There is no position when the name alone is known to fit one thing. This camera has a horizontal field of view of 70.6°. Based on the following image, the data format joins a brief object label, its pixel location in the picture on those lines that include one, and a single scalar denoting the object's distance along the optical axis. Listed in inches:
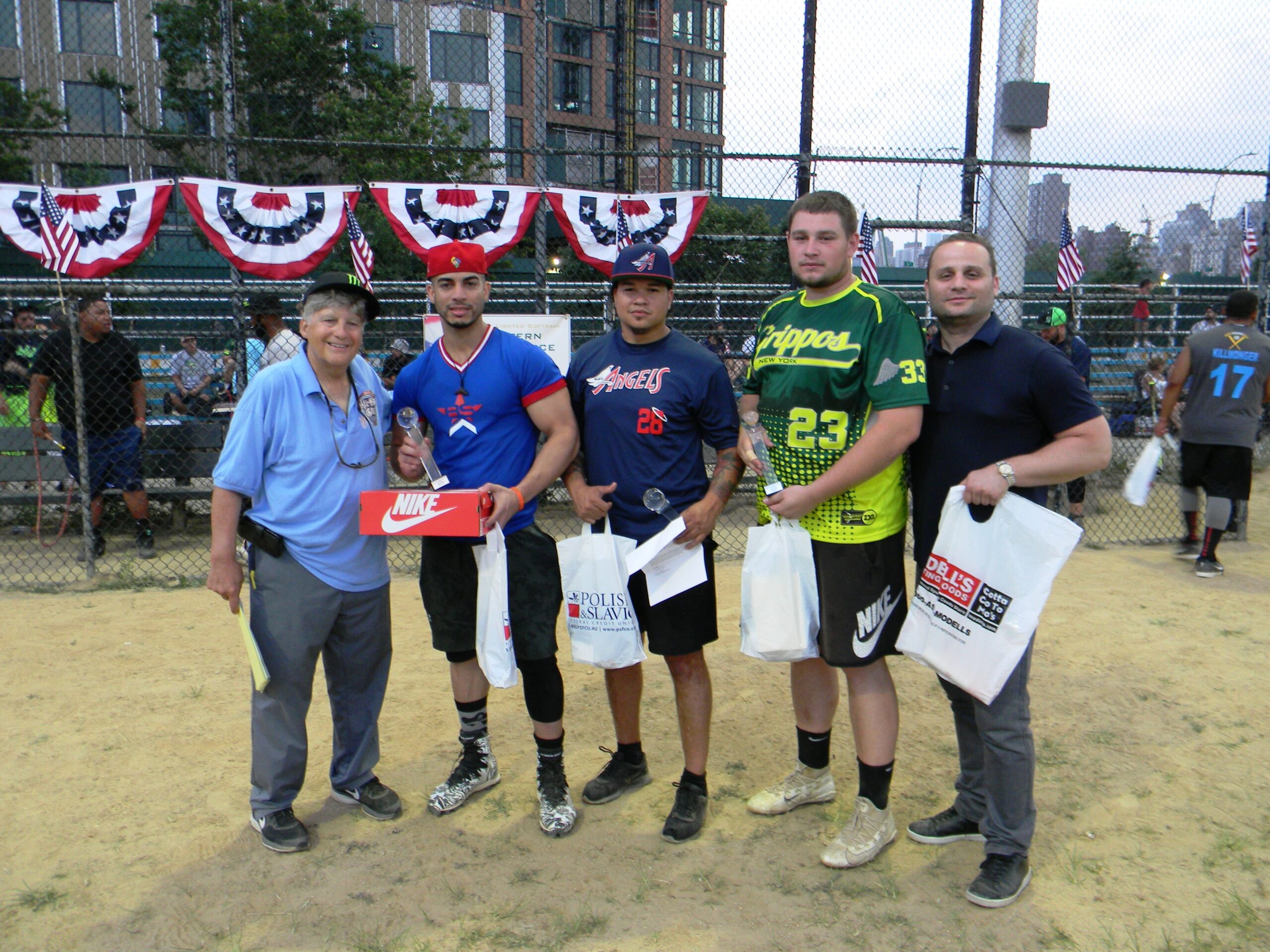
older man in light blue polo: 113.8
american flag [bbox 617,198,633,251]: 294.8
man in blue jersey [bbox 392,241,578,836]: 119.4
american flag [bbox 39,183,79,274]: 251.4
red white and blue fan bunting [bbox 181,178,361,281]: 274.2
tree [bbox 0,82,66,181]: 714.8
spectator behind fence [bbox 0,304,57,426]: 301.3
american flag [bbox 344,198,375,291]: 299.4
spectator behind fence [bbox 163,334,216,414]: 353.1
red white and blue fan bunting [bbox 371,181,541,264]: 283.3
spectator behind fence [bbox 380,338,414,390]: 328.2
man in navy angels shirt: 117.4
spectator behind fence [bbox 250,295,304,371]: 263.9
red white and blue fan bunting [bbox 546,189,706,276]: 293.7
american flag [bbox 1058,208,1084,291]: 405.1
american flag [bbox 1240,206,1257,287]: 404.5
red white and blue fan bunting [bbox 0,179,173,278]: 275.1
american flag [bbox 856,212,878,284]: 419.5
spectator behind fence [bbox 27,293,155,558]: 267.0
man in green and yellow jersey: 105.0
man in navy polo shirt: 98.8
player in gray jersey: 245.6
